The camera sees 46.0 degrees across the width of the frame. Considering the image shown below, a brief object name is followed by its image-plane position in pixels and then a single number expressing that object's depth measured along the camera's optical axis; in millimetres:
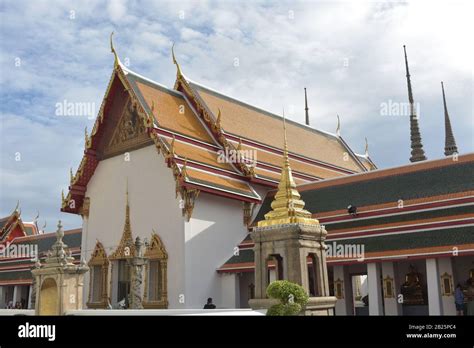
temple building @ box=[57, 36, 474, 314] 16531
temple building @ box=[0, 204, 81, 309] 27153
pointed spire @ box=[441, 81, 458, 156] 35469
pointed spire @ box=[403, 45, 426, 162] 33031
